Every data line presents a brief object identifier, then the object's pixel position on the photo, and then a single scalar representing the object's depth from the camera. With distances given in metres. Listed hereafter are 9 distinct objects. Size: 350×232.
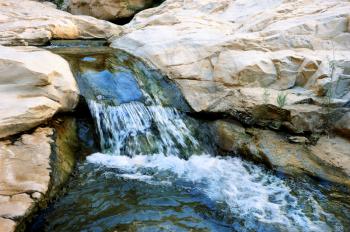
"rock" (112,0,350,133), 5.49
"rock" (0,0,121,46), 8.36
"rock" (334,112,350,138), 5.21
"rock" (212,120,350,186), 4.93
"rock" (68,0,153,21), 13.61
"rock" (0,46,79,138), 4.64
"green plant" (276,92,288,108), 5.46
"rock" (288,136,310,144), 5.39
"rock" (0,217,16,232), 3.21
